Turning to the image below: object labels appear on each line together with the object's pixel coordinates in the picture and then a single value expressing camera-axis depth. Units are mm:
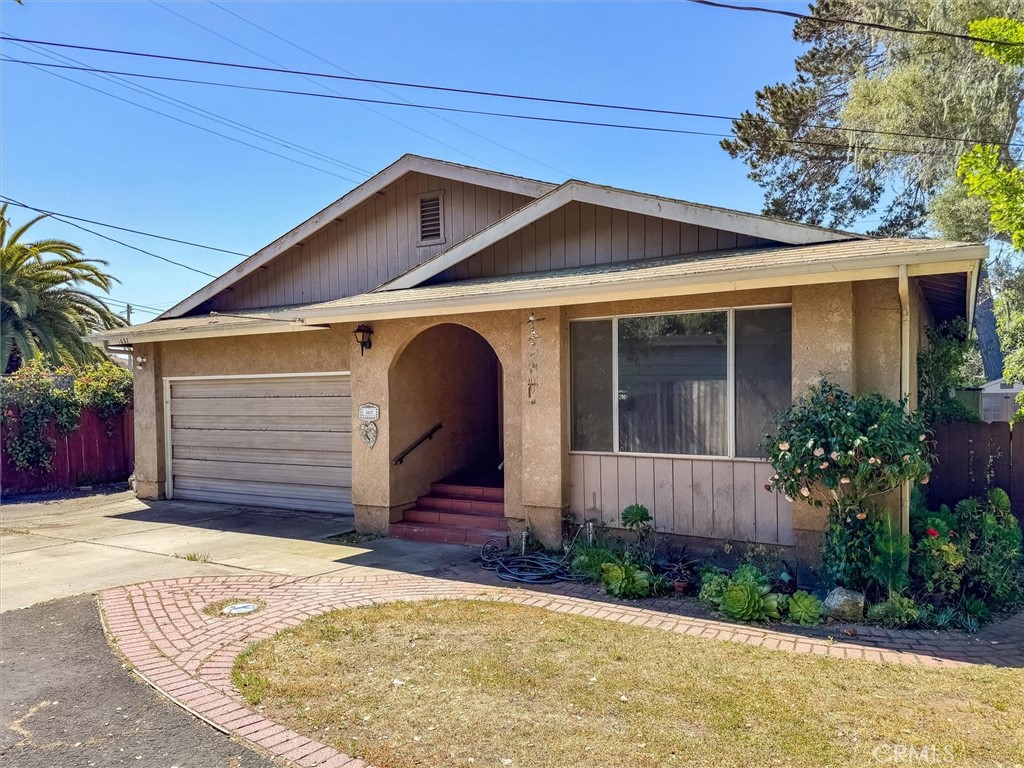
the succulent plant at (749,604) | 5426
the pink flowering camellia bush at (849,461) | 5371
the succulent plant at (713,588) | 5785
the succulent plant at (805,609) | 5305
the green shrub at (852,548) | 5617
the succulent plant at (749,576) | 5652
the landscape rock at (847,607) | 5324
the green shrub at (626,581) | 6102
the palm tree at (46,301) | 16578
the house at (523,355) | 6223
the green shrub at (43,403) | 13875
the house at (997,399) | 21130
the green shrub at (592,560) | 6737
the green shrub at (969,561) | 5617
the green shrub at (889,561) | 5496
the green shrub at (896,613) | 5211
